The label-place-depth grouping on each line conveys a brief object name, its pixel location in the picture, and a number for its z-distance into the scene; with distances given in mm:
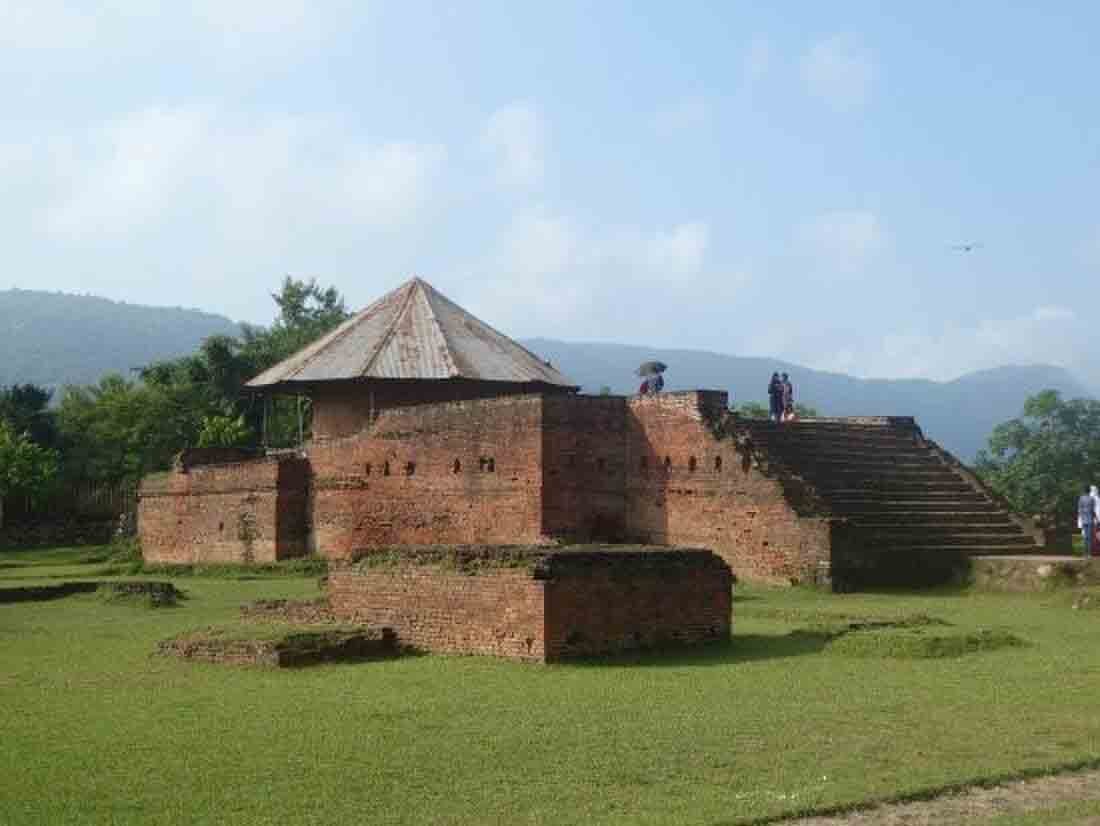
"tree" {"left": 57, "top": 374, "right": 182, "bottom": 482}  42844
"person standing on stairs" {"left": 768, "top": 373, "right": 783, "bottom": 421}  24000
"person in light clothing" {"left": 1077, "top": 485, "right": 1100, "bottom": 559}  17844
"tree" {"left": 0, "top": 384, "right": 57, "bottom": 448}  44219
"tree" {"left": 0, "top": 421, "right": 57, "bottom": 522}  36938
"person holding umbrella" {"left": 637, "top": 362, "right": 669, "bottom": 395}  25062
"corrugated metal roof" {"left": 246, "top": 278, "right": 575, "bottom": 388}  26594
